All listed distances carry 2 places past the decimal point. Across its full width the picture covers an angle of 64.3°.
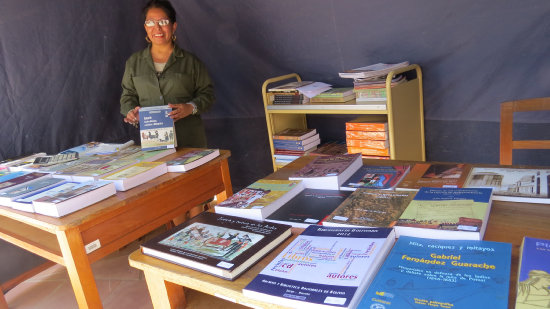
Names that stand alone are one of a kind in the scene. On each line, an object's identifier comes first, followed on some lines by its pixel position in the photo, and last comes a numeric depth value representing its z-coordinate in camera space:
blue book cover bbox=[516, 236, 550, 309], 0.74
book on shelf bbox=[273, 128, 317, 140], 3.07
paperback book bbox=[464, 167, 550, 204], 1.20
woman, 2.57
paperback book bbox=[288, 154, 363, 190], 1.45
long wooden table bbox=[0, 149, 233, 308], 1.51
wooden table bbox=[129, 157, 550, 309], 0.95
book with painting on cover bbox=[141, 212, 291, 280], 1.01
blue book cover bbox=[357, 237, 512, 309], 0.78
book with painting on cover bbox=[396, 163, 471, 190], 1.34
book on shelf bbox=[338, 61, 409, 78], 2.54
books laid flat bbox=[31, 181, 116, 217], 1.52
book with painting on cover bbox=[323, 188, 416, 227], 1.13
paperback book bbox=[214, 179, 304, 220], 1.29
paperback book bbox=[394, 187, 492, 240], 1.00
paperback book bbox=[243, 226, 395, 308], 0.83
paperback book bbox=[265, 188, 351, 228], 1.23
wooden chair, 1.78
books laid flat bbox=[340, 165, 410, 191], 1.40
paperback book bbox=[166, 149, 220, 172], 1.89
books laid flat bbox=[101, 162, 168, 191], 1.71
